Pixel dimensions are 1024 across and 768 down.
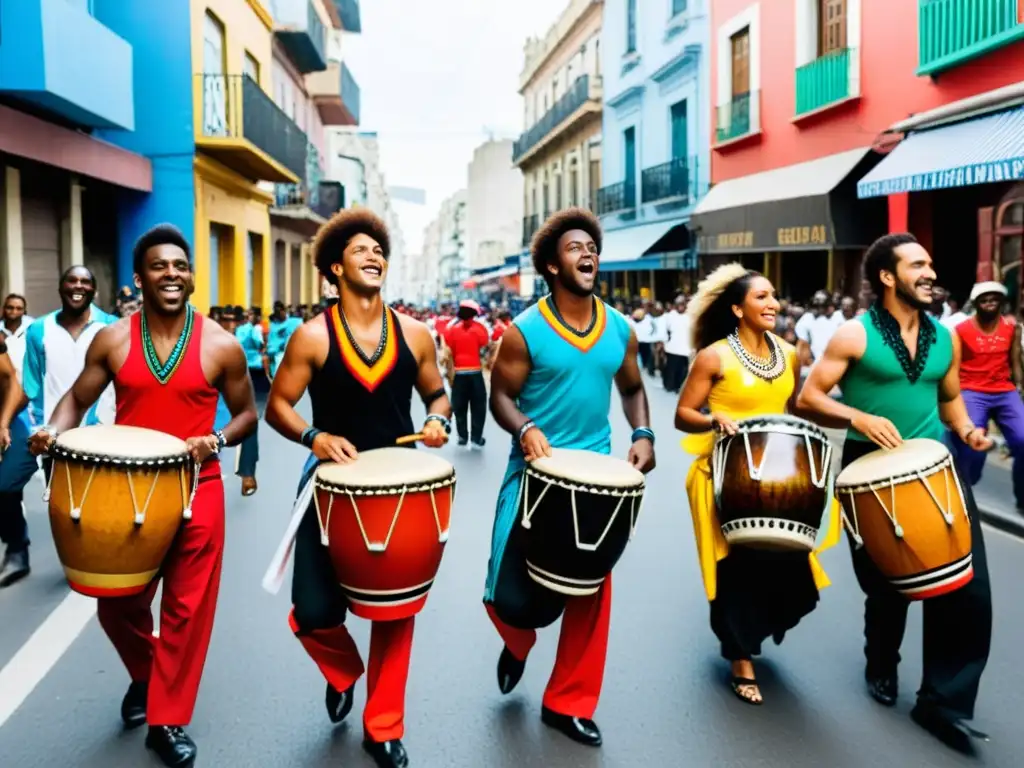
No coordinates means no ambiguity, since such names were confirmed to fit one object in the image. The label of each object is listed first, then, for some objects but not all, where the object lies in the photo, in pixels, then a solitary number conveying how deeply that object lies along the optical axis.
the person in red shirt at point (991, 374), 8.06
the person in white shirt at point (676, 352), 18.62
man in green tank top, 4.23
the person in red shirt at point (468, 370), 12.52
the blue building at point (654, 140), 25.98
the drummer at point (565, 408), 4.29
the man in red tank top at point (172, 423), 4.00
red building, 12.89
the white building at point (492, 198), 88.75
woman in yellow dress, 4.75
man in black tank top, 4.05
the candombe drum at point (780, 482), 4.23
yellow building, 19.58
